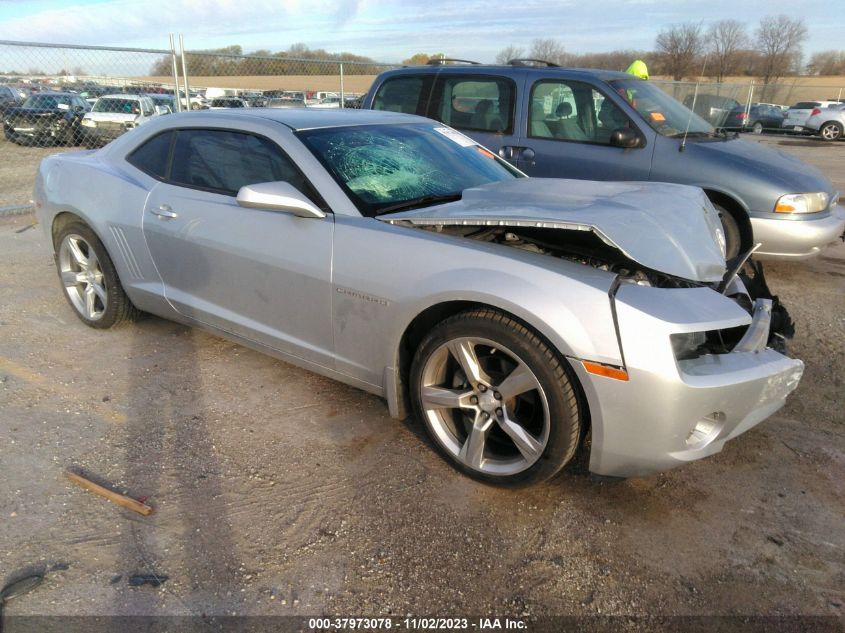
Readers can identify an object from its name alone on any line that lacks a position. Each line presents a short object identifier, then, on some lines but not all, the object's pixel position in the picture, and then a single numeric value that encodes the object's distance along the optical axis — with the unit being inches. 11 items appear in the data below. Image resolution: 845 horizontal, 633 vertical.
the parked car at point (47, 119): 579.2
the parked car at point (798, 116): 987.6
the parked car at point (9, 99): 522.0
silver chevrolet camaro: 92.5
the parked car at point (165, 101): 590.9
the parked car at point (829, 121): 944.3
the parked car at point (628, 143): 206.4
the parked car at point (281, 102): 583.4
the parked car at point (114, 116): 593.3
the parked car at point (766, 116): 1064.8
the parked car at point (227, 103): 551.1
